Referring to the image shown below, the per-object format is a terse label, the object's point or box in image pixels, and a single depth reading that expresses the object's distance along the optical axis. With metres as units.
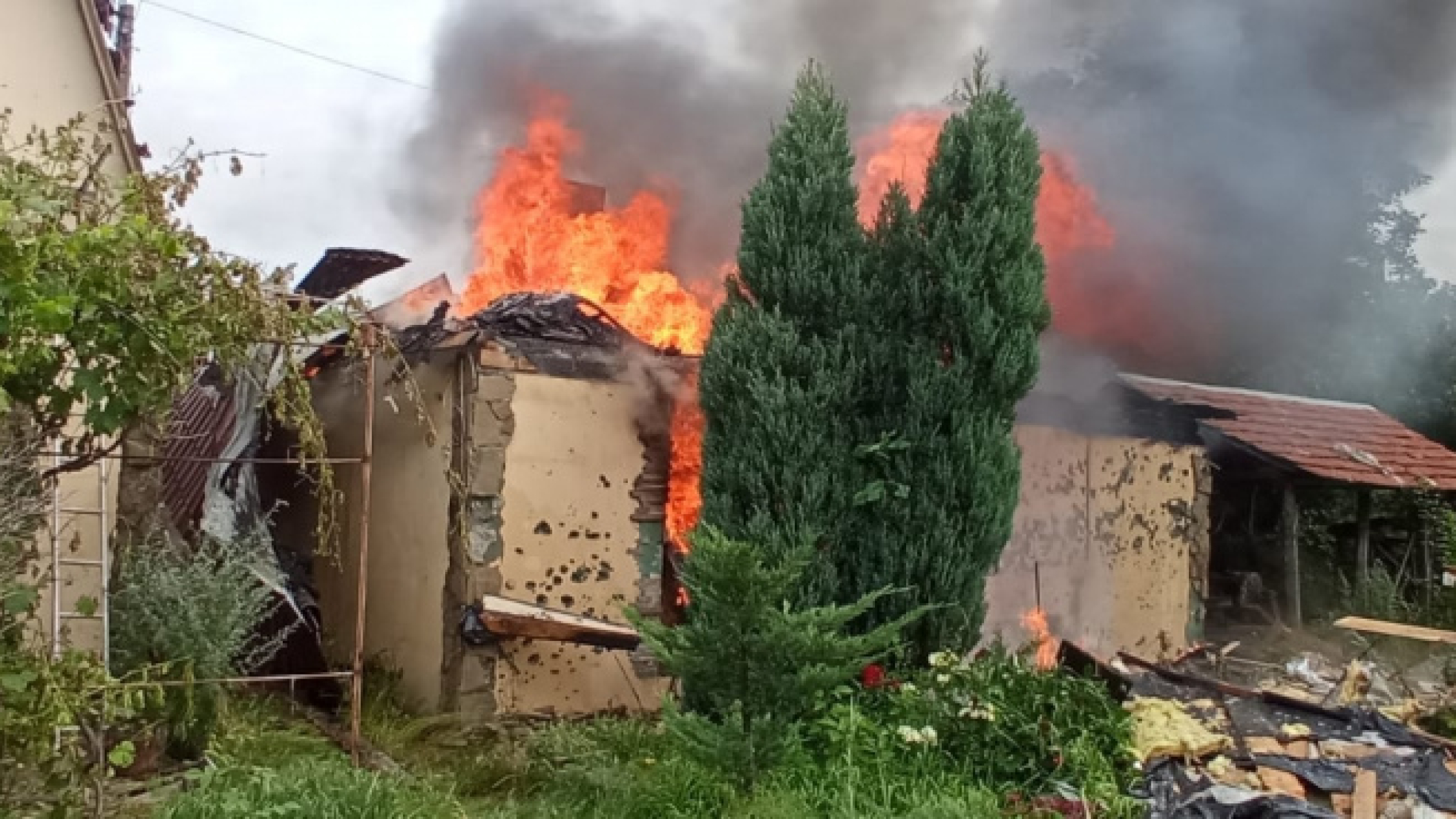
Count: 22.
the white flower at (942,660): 6.79
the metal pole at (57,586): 6.80
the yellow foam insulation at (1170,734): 6.61
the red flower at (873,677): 6.91
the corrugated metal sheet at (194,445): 10.15
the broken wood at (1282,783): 6.28
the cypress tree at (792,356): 7.33
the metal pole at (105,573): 6.81
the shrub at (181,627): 6.74
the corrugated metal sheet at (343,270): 10.15
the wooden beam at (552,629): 8.01
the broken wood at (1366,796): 6.05
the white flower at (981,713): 6.34
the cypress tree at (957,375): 7.43
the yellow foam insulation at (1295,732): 6.84
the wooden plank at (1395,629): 8.32
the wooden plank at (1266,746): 6.69
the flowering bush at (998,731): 6.25
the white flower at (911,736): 6.20
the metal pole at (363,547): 6.53
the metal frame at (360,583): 6.41
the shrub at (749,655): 5.79
